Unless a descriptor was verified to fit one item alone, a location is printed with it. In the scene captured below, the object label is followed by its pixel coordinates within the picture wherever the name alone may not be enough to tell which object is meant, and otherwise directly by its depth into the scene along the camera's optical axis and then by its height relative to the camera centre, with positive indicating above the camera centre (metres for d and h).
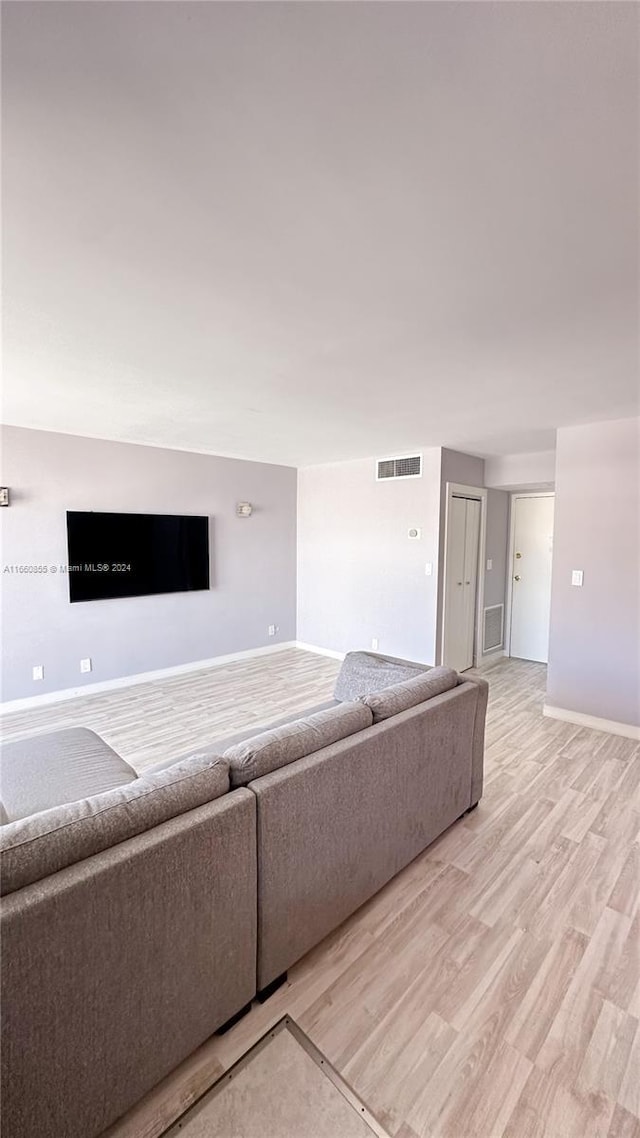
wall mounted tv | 4.18 -0.14
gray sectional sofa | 0.98 -0.97
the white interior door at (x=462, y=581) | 4.75 -0.41
